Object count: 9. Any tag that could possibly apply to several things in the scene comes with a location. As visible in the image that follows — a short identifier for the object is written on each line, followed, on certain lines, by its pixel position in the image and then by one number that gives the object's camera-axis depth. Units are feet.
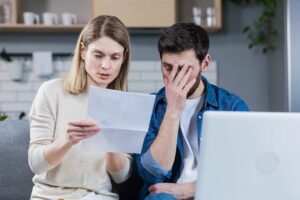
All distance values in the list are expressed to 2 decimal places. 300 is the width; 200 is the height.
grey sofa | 10.58
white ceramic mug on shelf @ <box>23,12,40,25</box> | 16.17
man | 8.56
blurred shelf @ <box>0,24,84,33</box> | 15.99
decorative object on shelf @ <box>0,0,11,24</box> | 16.20
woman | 8.64
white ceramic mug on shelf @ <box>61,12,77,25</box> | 16.42
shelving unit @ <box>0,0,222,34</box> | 15.91
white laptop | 4.86
